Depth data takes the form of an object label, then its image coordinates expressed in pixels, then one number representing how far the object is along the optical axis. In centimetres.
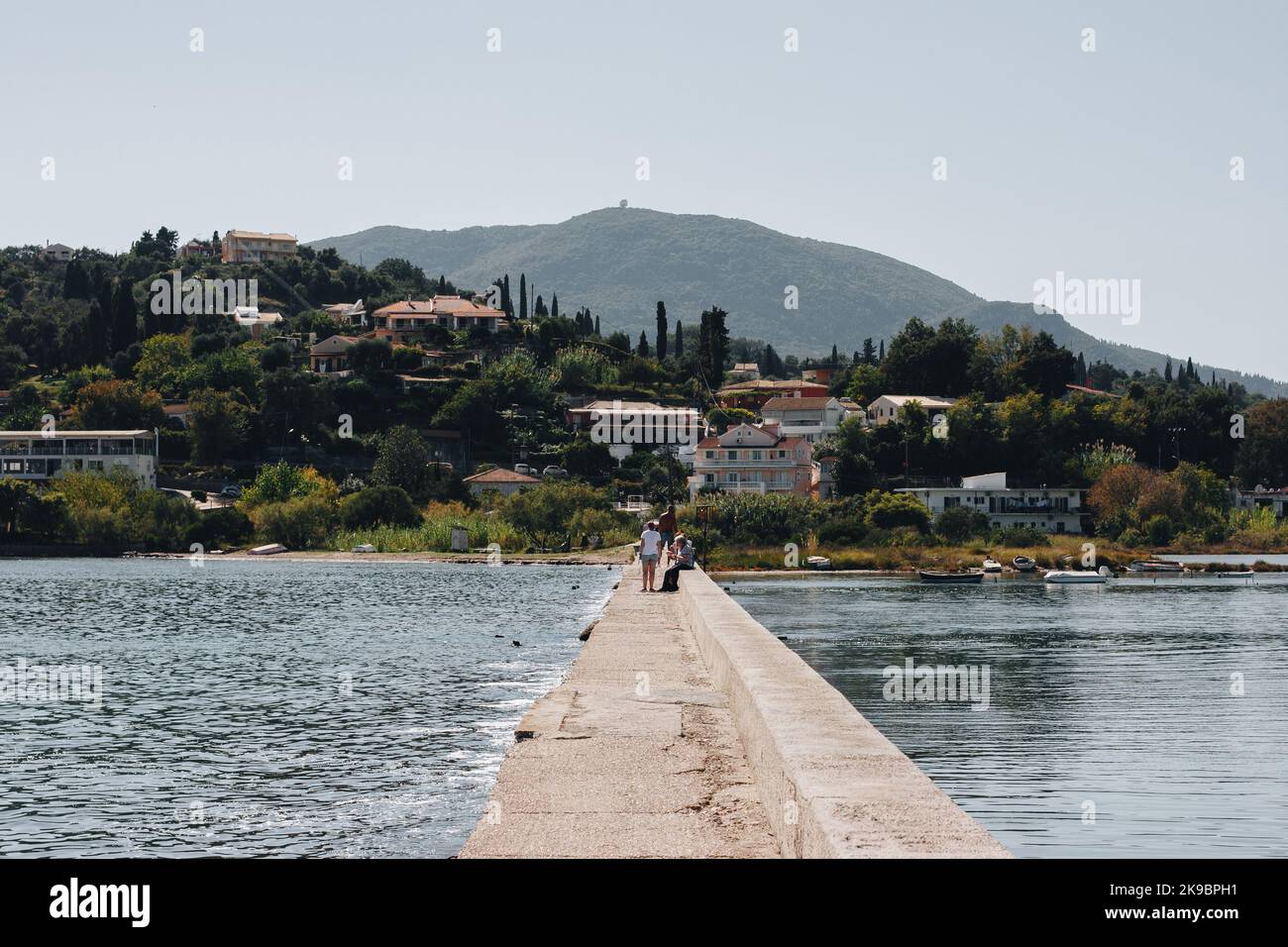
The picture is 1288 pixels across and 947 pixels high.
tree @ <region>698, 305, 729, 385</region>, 18162
